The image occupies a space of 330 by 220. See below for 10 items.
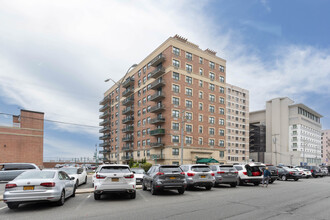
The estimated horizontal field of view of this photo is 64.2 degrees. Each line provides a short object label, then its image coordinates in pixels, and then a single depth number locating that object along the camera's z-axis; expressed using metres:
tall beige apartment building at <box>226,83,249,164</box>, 94.88
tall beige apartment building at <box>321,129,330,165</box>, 149.00
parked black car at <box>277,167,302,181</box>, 26.95
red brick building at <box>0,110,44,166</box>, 56.31
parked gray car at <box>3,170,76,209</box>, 9.16
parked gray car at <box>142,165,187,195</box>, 13.45
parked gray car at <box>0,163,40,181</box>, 20.86
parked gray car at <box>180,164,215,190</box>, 15.62
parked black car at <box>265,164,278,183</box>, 22.52
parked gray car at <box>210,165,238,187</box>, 18.10
